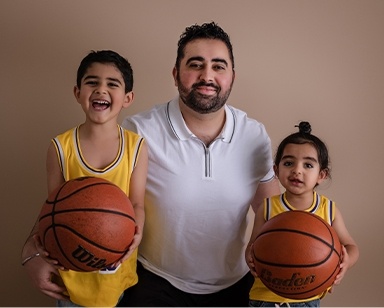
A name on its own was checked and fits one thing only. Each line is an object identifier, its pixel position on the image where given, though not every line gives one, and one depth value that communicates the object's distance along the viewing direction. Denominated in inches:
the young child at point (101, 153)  61.4
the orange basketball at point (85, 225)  51.9
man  69.6
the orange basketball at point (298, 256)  53.3
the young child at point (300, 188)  65.1
